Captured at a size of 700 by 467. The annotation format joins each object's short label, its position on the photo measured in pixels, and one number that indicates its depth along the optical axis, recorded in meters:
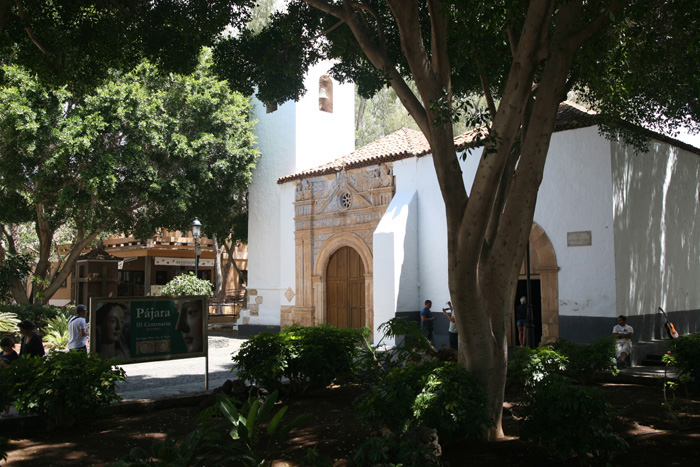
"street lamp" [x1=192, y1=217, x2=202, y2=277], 17.89
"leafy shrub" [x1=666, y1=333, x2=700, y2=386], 8.10
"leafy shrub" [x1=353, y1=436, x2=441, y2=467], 4.27
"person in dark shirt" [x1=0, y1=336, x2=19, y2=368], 8.09
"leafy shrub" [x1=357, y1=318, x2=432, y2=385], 7.95
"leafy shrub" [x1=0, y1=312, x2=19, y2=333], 16.17
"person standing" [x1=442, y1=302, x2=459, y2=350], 12.92
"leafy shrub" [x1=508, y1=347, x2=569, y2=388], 7.11
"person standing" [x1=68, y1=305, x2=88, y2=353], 9.74
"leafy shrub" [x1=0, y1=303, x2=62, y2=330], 18.27
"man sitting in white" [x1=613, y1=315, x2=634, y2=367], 11.18
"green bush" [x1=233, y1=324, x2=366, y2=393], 7.98
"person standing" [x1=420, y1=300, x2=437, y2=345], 14.36
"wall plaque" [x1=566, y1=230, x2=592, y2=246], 12.73
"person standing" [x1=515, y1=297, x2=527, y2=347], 13.65
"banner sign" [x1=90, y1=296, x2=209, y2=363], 7.85
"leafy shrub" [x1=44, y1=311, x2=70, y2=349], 16.16
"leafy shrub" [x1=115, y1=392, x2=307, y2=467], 4.26
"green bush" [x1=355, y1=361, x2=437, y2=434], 5.40
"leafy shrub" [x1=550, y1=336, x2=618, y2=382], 8.46
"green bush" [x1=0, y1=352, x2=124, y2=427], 6.41
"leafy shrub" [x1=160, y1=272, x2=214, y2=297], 18.53
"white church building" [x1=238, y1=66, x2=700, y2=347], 12.68
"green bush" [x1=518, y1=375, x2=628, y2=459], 4.80
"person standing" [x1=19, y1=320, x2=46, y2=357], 8.30
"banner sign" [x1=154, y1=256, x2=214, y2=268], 30.78
